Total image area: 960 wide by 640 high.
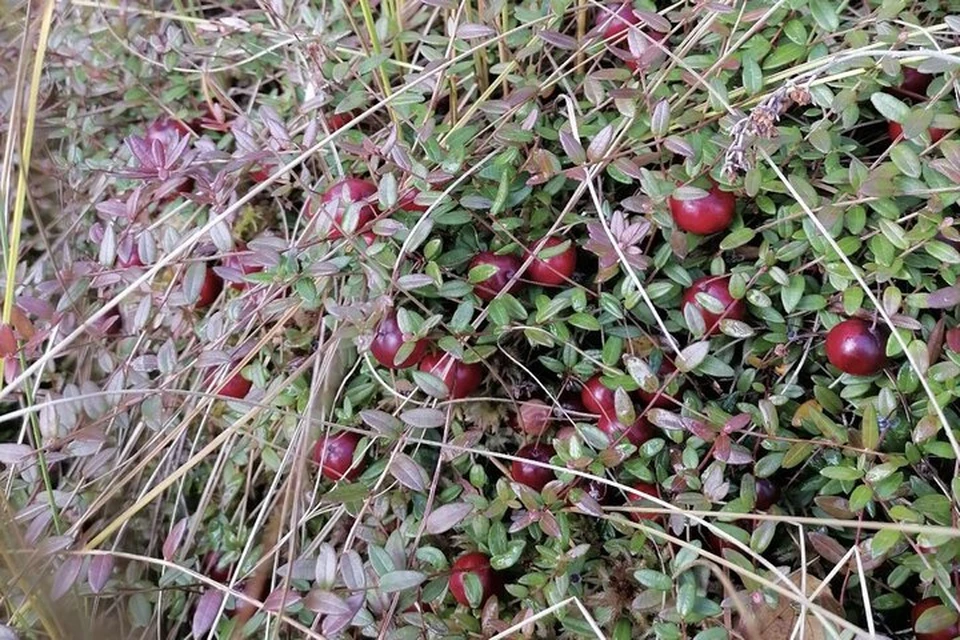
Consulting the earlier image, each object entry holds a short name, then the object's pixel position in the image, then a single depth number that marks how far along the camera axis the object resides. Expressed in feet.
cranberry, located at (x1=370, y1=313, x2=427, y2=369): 1.17
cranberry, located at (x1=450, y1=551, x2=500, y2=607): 1.14
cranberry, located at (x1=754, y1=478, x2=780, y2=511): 1.14
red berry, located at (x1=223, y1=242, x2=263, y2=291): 1.22
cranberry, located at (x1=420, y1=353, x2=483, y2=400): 1.18
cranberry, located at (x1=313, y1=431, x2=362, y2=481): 1.19
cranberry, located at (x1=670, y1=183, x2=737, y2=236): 1.16
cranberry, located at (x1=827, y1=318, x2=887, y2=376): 1.12
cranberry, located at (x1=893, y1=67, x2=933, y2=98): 1.19
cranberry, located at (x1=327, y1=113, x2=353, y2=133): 1.32
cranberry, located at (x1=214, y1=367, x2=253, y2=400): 1.24
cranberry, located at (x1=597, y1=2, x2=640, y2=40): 1.24
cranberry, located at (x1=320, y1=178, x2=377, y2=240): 1.19
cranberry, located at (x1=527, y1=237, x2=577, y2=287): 1.18
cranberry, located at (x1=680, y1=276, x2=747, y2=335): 1.16
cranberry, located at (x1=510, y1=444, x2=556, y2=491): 1.16
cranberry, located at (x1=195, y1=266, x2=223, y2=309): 1.28
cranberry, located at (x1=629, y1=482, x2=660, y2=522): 1.14
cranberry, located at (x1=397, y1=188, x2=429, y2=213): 1.19
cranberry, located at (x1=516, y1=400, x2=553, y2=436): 1.18
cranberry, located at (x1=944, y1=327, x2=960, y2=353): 1.11
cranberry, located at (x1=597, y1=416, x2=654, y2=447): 1.15
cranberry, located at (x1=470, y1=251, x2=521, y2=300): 1.19
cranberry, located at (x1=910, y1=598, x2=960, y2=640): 1.06
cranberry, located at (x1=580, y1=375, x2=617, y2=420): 1.17
